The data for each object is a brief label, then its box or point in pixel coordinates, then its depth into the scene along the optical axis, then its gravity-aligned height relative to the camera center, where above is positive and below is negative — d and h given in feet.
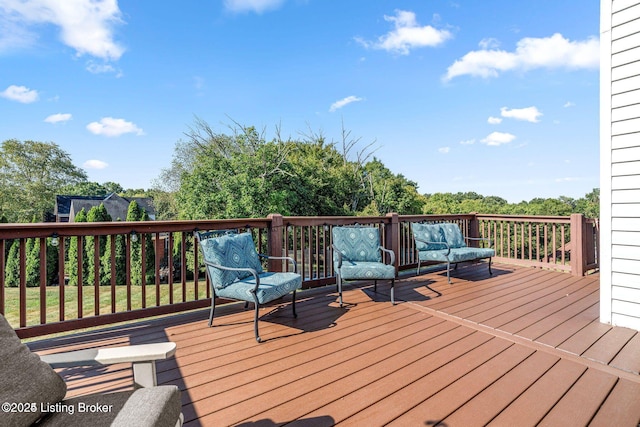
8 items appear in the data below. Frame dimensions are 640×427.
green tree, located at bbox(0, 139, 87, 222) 76.59 +9.35
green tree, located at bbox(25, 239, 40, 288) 39.14 -6.66
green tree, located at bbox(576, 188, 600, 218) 46.50 +1.09
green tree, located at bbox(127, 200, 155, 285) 40.55 -6.08
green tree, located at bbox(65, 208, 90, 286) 39.65 -6.49
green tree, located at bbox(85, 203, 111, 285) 39.30 -3.57
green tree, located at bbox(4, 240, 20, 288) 40.33 -7.12
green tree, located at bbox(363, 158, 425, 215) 57.47 +3.39
